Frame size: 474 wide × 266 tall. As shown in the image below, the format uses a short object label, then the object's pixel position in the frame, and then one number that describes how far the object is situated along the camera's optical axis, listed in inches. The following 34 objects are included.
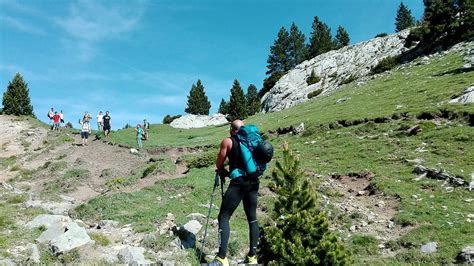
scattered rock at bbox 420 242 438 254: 465.5
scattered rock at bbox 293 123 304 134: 1342.3
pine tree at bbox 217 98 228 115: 5601.4
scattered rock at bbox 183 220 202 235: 470.5
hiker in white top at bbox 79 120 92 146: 1633.9
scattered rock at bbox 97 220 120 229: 534.7
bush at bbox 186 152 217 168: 1037.8
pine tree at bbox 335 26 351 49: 4938.5
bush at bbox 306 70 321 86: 3171.8
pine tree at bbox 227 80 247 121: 3002.0
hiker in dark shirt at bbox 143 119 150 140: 1845.5
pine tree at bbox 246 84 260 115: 3553.2
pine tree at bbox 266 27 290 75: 4662.9
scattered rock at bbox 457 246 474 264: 420.2
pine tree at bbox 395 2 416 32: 4965.6
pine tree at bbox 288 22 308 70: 4722.0
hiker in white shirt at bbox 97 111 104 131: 1979.6
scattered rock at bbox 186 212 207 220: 567.5
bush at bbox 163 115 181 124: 3785.4
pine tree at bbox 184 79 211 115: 4667.8
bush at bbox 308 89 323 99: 2802.7
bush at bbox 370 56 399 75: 2402.4
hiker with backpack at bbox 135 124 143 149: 1537.6
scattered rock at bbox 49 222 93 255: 409.1
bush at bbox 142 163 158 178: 994.5
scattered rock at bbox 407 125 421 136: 979.5
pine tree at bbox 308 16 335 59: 4389.8
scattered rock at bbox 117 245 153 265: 398.0
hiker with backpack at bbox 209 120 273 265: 362.0
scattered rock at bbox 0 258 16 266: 373.1
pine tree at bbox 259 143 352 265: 361.4
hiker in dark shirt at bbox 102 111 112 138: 1838.1
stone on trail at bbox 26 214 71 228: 499.6
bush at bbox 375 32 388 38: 3431.8
